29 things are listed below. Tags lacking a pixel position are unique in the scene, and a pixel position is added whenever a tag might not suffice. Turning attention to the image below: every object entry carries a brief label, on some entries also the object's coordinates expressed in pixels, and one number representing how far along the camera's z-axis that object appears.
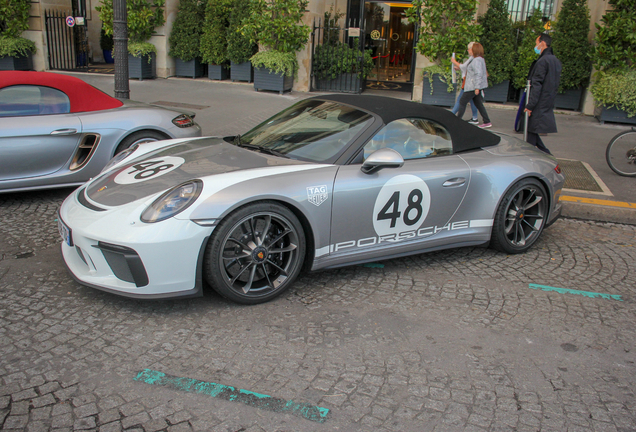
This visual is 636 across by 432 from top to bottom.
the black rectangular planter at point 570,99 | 13.27
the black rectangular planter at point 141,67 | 14.98
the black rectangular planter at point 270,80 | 13.84
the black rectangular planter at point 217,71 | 15.73
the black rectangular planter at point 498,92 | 13.62
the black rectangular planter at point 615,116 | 12.05
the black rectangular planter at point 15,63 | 15.84
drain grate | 7.02
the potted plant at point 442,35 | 12.40
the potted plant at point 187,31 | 15.33
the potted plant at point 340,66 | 14.39
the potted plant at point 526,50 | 12.89
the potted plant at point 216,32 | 14.86
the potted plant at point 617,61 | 11.20
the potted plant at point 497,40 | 13.09
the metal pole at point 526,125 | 7.95
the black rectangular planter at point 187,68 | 15.90
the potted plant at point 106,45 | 19.84
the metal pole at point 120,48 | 7.32
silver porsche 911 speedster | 3.47
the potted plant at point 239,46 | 14.33
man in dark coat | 7.79
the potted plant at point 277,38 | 13.30
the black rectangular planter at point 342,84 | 14.55
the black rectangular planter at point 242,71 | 15.29
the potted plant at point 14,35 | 15.62
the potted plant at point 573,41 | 12.58
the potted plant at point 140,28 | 14.57
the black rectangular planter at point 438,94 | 13.19
